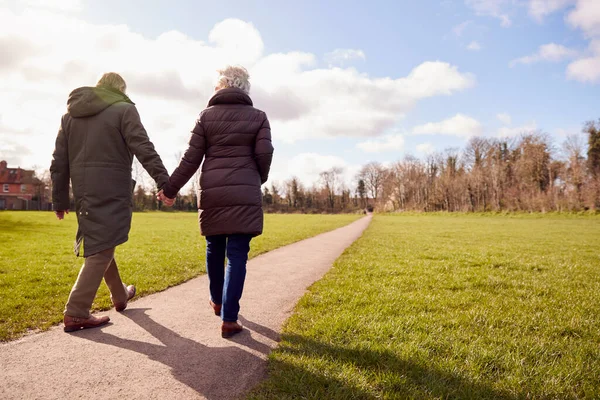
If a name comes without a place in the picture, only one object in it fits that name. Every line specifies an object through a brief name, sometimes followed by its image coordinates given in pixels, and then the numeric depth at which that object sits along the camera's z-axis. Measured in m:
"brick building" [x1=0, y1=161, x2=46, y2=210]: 71.00
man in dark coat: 3.35
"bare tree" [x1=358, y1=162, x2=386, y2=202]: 92.56
